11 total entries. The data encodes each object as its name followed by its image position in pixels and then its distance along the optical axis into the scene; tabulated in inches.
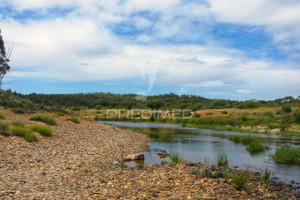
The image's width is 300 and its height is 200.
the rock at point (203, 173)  383.5
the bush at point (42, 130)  669.3
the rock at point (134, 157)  553.1
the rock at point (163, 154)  636.6
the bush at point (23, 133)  577.2
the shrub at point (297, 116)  1714.0
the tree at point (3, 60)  1426.4
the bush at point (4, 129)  569.8
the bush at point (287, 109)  2224.9
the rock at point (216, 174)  386.6
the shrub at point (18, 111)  994.1
